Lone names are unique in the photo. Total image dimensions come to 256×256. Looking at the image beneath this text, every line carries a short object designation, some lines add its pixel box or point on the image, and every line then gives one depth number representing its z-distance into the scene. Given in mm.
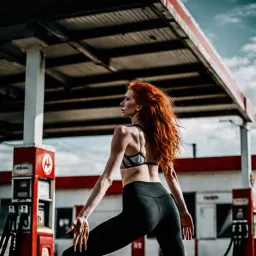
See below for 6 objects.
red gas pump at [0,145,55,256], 9508
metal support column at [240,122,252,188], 17219
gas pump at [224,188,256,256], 16266
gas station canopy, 10523
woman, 4090
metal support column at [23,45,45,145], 10414
